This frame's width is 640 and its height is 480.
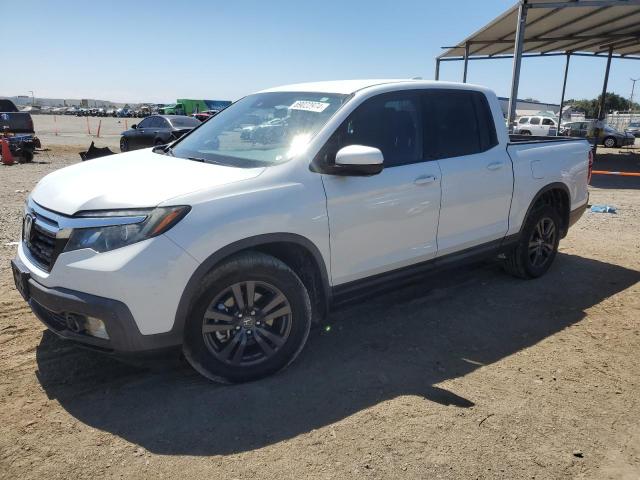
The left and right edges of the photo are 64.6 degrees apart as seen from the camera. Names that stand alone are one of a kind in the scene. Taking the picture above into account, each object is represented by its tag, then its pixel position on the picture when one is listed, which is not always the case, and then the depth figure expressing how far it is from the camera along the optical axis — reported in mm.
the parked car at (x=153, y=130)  17109
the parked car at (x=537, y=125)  30281
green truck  54969
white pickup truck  2691
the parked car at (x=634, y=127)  42625
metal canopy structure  12000
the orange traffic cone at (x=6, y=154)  14023
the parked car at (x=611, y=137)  27781
